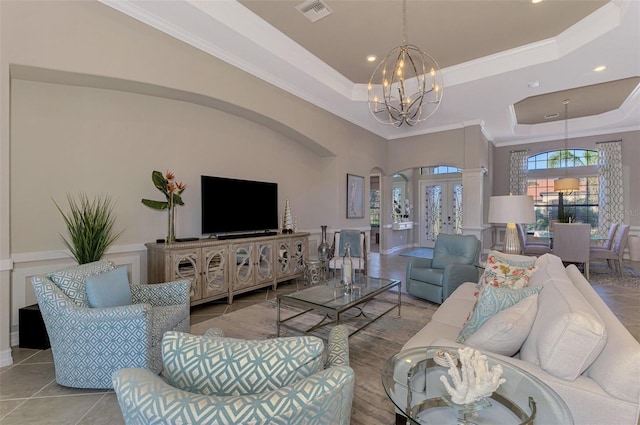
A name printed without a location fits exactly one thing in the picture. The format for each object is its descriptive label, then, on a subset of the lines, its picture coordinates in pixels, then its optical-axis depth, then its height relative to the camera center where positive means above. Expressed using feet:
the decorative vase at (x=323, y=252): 16.27 -2.15
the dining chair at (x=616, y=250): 17.61 -2.27
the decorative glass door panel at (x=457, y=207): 29.73 +0.60
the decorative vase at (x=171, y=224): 11.86 -0.43
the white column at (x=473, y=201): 21.75 +0.87
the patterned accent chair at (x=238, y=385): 2.43 -1.57
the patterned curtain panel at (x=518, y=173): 27.32 +3.70
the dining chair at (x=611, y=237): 18.57 -1.52
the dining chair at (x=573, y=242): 17.51 -1.73
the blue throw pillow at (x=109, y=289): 7.20 -1.88
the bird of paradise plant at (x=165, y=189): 11.74 +0.97
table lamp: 12.11 +0.12
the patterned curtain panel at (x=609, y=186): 23.85 +2.19
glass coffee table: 8.77 -2.68
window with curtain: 25.50 +2.38
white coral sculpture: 3.85 -2.18
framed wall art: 21.53 +1.27
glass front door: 30.07 +0.51
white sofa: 3.90 -2.09
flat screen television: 13.39 +0.39
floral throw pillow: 8.39 -1.76
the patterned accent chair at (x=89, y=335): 6.73 -2.76
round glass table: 4.02 -2.75
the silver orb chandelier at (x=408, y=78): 14.70 +7.48
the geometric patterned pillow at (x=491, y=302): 5.72 -1.73
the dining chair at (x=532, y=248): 19.18 -2.32
